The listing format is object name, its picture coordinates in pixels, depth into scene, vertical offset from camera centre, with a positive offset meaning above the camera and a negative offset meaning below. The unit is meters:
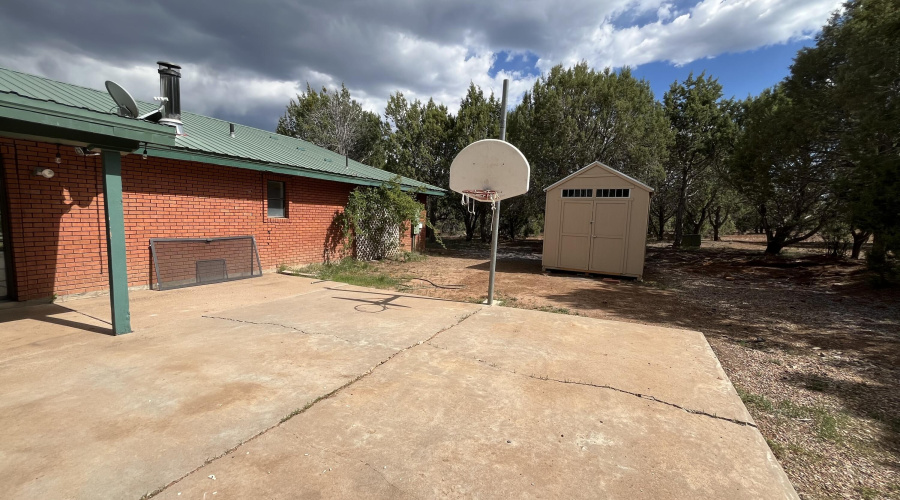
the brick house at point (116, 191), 3.86 +0.31
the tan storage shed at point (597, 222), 9.91 -0.03
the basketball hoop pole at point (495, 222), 6.03 -0.06
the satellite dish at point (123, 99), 4.00 +1.19
